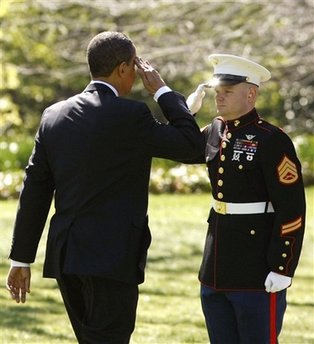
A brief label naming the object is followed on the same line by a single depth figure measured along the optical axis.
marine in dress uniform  9.18
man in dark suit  8.84
